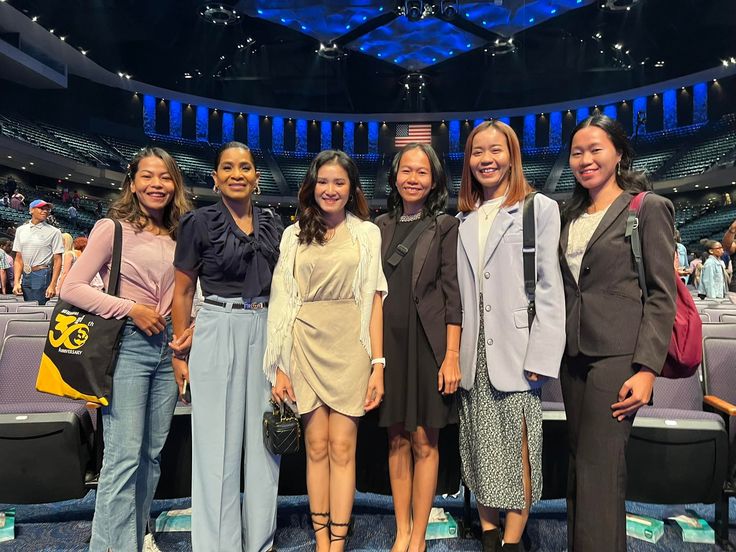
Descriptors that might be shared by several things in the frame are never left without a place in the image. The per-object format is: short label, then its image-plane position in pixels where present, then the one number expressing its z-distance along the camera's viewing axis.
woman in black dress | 2.08
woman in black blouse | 2.03
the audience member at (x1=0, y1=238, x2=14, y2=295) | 9.41
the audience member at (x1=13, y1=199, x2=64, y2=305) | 6.30
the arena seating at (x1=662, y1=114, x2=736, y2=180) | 22.46
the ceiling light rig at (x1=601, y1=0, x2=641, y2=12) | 17.24
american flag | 21.73
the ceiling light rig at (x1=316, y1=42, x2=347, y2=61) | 21.38
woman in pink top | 2.01
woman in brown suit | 1.73
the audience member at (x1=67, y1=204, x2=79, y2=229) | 20.47
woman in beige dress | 2.06
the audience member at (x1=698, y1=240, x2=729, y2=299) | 8.51
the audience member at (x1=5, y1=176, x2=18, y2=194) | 19.41
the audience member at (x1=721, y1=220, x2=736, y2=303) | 4.93
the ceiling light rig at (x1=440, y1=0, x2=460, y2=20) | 17.69
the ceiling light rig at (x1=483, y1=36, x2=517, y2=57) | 20.97
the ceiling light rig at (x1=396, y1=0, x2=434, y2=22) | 17.72
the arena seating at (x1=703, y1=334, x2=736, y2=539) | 2.65
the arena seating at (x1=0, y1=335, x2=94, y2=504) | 2.30
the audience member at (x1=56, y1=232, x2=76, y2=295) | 6.24
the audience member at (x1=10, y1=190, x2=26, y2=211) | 18.38
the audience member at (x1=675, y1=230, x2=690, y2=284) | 9.92
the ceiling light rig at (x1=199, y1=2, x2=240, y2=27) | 17.03
